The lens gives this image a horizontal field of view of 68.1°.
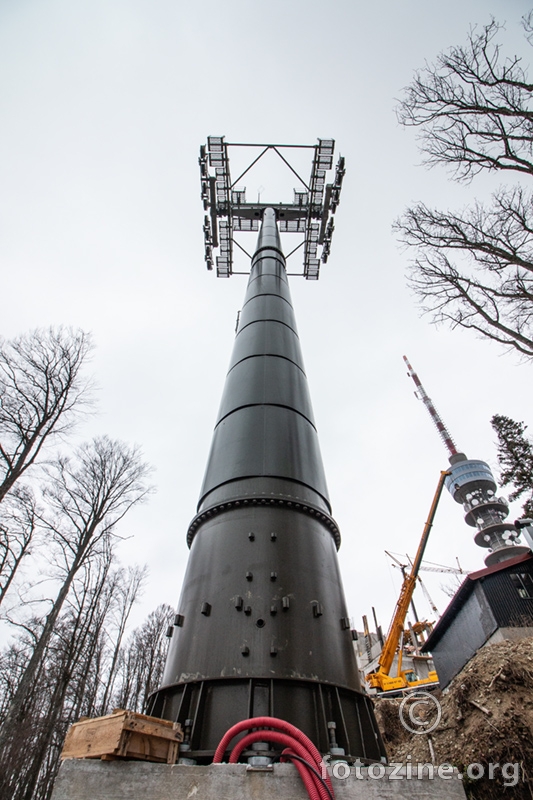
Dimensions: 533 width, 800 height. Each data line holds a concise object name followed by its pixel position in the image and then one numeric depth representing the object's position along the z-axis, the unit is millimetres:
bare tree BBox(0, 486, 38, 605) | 13008
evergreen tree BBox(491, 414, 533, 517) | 23219
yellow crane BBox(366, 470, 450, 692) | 25734
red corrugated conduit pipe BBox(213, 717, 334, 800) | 2498
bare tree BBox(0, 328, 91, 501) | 12305
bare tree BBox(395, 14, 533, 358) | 8758
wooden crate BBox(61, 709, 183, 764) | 2551
